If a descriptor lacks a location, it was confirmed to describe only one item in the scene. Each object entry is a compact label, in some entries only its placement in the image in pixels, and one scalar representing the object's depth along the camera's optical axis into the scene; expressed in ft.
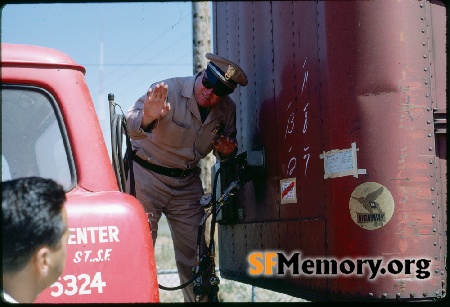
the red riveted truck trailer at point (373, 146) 9.34
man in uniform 13.84
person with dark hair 5.81
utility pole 26.91
